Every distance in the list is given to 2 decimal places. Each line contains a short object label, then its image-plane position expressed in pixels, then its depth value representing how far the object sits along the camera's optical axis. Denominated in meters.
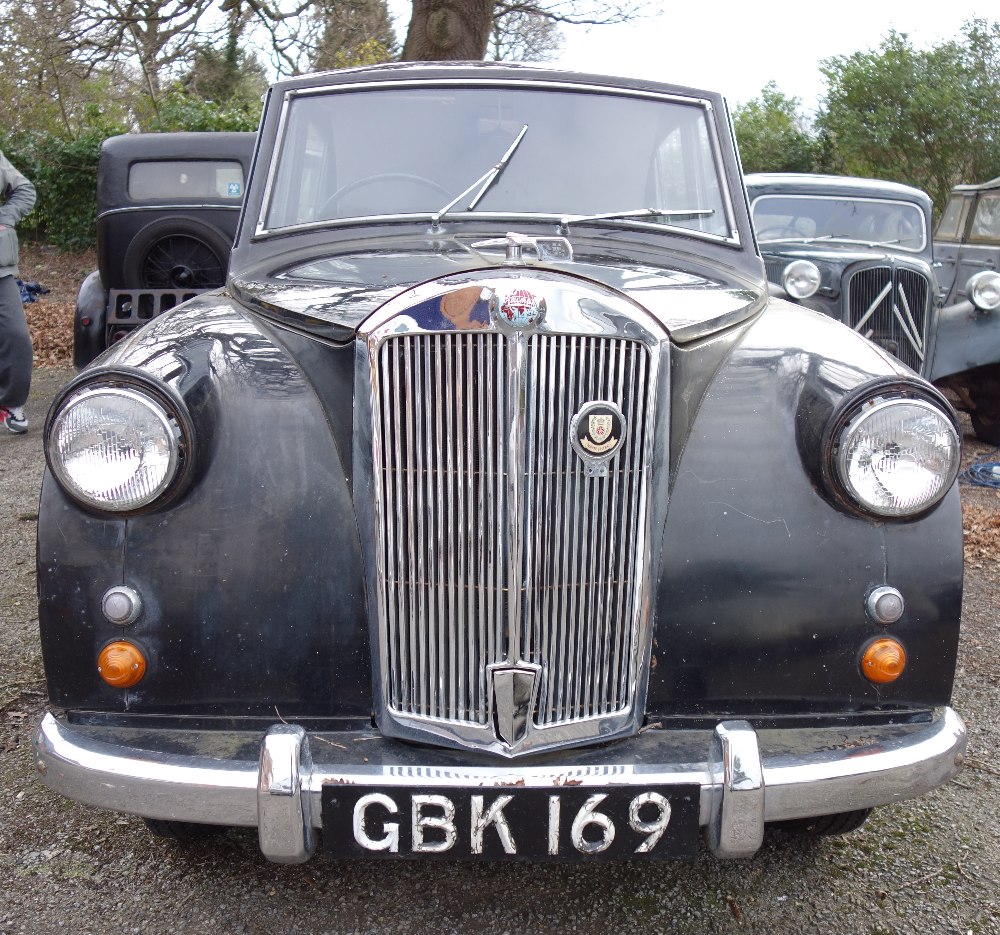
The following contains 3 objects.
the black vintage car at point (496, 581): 1.89
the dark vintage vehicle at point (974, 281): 7.39
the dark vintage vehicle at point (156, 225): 5.62
